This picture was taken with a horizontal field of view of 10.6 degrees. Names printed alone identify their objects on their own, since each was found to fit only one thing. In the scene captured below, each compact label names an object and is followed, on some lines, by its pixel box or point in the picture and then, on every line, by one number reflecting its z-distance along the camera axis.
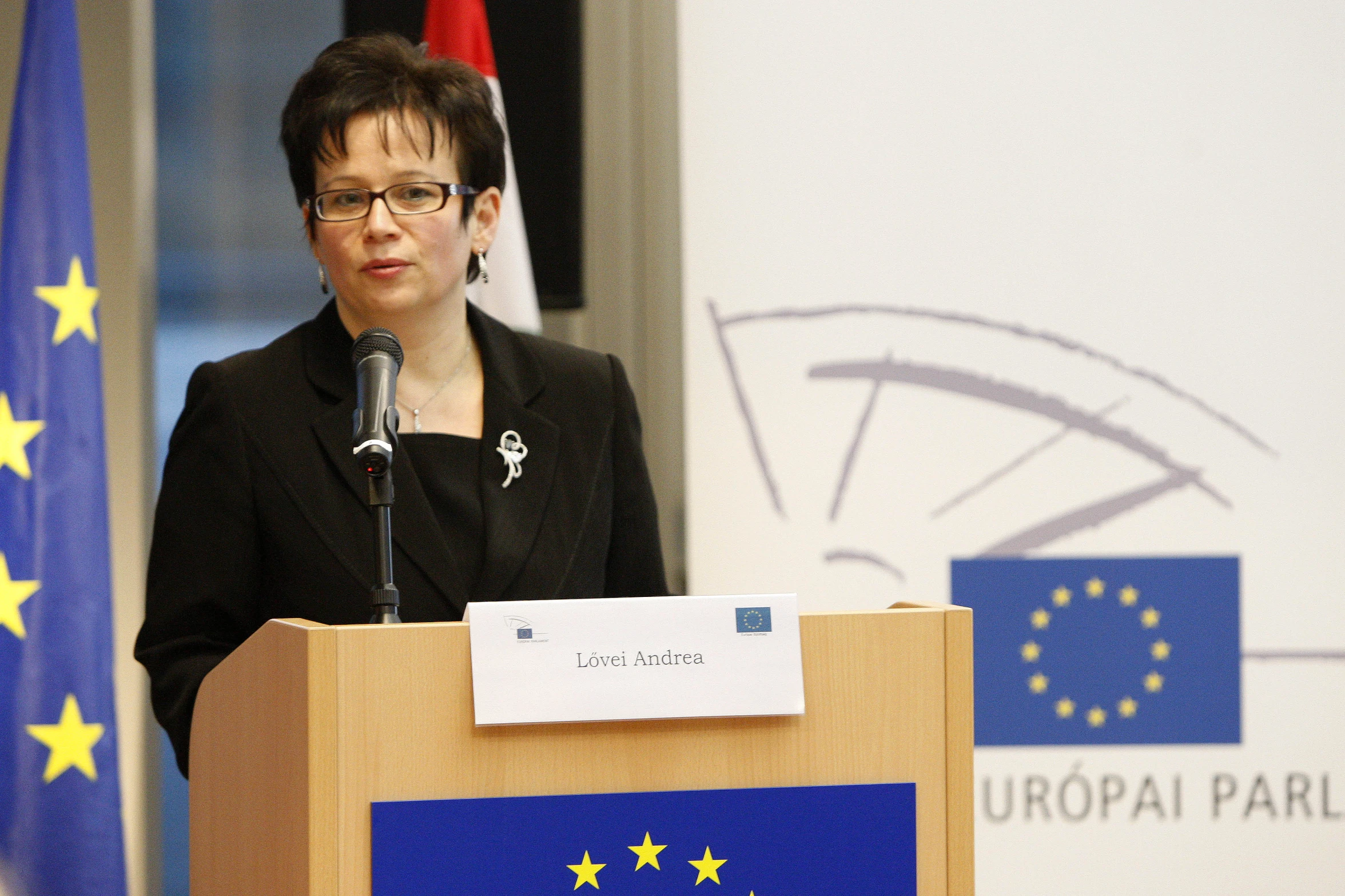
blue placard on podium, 6.40
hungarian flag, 9.53
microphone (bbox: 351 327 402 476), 6.56
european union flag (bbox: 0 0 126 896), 8.71
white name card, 6.42
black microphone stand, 6.54
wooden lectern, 6.40
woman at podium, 6.96
